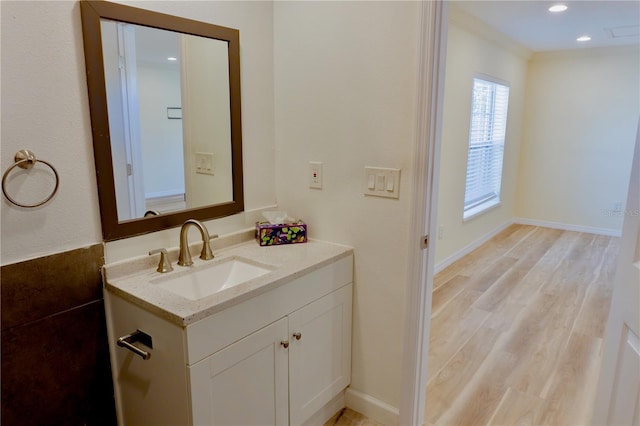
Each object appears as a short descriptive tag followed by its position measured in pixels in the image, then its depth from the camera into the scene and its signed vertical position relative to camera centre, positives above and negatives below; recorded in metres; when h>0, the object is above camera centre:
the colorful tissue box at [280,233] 1.97 -0.47
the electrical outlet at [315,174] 1.98 -0.19
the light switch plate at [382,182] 1.75 -0.20
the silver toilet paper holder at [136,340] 1.40 -0.70
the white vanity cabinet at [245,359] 1.33 -0.80
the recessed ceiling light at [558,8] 3.37 +1.03
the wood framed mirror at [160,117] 1.44 +0.06
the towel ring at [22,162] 1.25 -0.09
